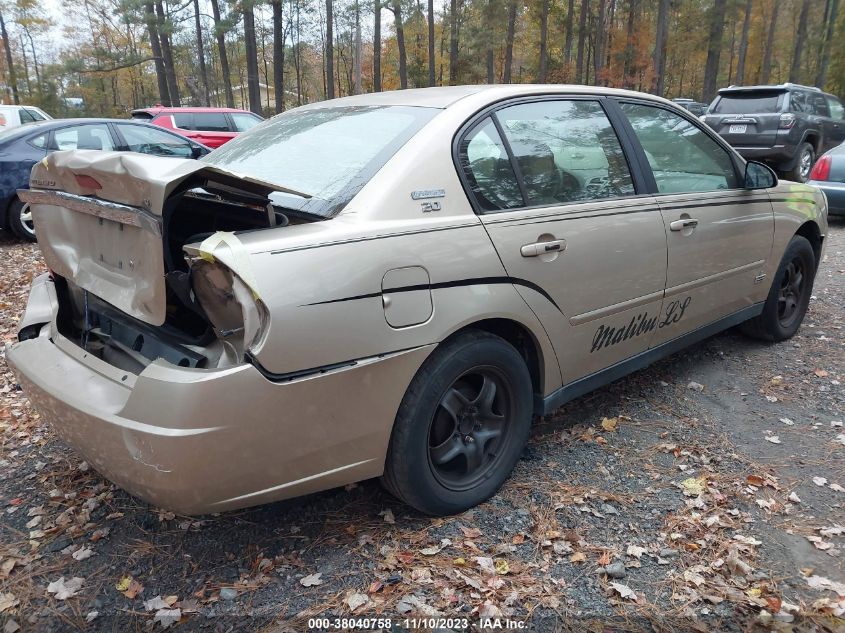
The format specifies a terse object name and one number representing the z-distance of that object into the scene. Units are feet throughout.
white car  41.47
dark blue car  24.70
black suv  38.17
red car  44.37
